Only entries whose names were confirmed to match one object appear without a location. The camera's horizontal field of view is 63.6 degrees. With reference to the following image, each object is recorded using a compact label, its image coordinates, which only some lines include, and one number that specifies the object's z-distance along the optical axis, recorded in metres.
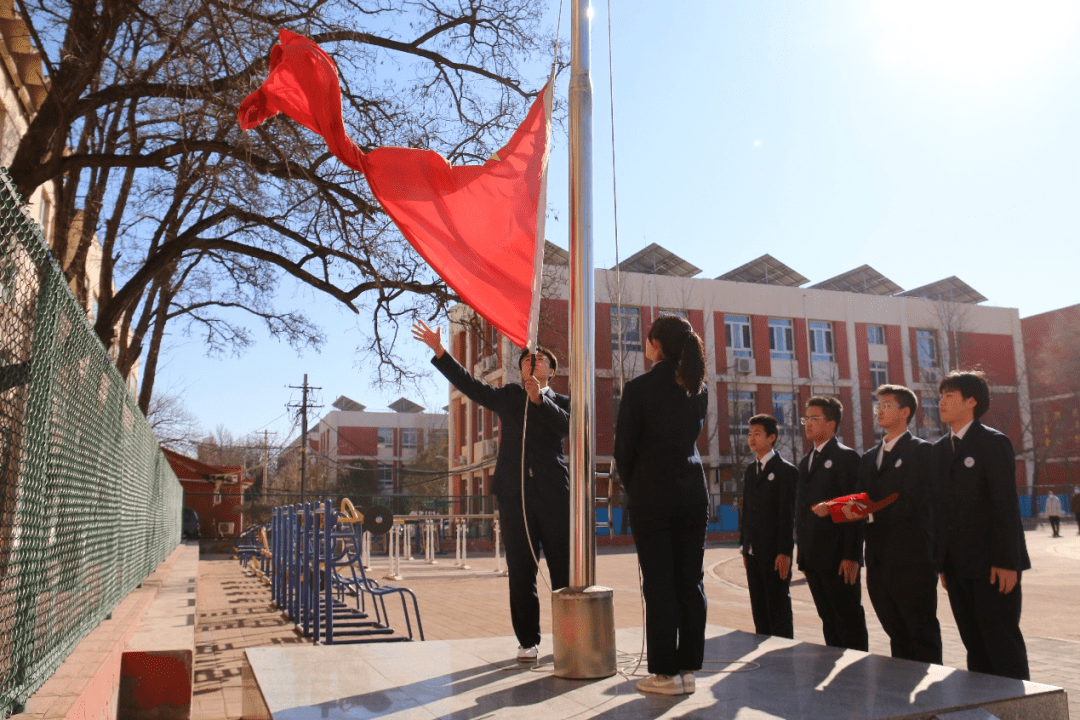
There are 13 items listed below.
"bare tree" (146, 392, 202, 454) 39.31
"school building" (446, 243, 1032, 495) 42.72
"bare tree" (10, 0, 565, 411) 8.78
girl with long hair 4.16
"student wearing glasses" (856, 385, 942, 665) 5.31
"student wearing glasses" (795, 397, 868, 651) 5.93
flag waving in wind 5.25
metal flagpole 4.40
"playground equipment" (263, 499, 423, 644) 8.58
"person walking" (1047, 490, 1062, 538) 29.00
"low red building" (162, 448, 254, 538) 34.44
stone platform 3.79
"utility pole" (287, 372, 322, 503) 51.17
